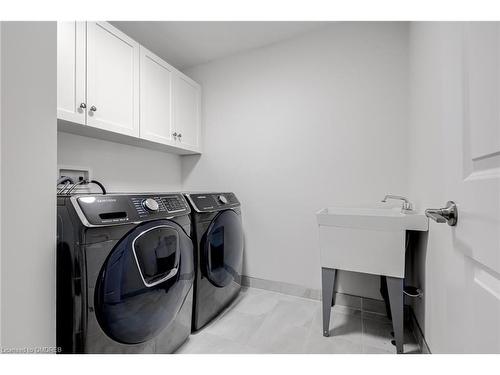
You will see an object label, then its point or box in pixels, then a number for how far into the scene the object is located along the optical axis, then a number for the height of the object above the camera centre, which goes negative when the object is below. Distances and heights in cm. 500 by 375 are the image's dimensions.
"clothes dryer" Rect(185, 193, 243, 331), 141 -46
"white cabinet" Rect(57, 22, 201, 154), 126 +67
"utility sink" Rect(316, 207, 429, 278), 122 -31
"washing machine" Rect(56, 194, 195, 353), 83 -36
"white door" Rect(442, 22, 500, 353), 47 -1
